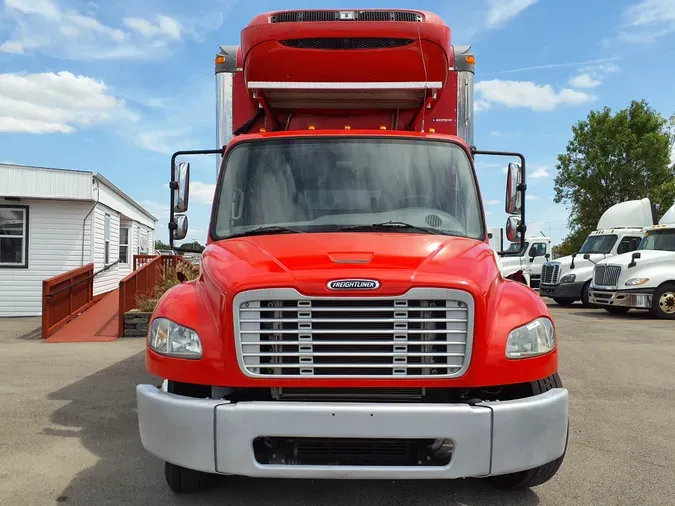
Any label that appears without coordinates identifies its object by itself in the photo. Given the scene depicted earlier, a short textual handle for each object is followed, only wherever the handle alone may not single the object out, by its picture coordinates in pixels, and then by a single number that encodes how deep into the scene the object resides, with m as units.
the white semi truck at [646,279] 15.75
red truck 3.17
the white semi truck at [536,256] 24.58
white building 15.69
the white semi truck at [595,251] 18.97
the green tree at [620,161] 35.66
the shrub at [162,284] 11.85
